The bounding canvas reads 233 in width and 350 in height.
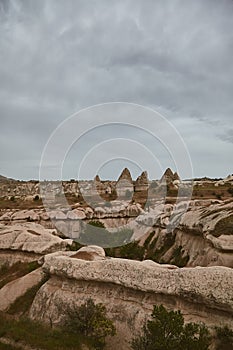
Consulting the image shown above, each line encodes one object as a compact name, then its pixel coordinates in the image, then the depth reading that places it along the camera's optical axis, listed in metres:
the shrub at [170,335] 10.02
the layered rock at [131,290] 11.41
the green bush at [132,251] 32.41
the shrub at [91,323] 11.82
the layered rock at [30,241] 22.05
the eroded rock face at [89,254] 16.05
